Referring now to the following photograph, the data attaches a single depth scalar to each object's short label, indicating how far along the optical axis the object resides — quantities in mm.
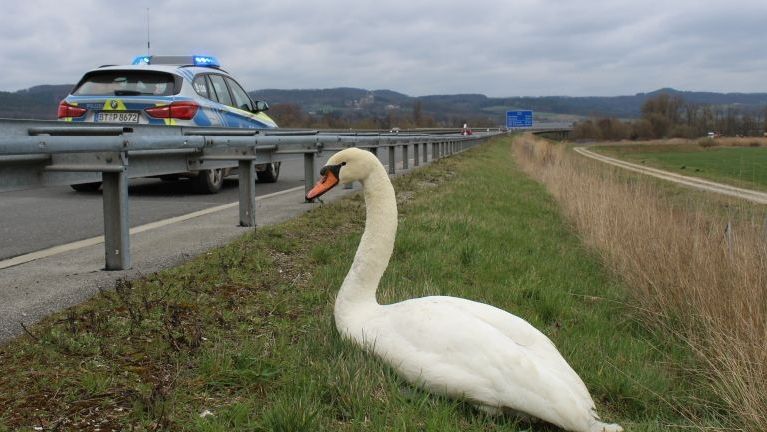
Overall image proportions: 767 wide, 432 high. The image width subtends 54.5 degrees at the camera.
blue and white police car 9656
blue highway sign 100250
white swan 2854
